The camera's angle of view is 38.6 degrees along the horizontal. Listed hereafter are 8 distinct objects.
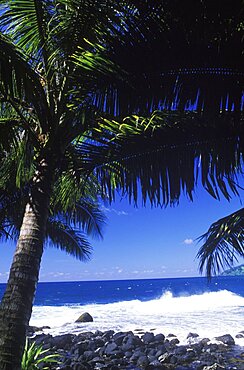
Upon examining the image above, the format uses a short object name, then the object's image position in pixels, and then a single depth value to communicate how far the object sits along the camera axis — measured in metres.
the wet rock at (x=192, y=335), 12.60
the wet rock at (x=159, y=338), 11.90
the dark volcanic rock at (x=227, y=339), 11.20
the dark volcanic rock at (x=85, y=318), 19.14
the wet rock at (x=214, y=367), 7.97
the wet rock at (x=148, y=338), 11.91
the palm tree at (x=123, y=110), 2.77
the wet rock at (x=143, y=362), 8.68
